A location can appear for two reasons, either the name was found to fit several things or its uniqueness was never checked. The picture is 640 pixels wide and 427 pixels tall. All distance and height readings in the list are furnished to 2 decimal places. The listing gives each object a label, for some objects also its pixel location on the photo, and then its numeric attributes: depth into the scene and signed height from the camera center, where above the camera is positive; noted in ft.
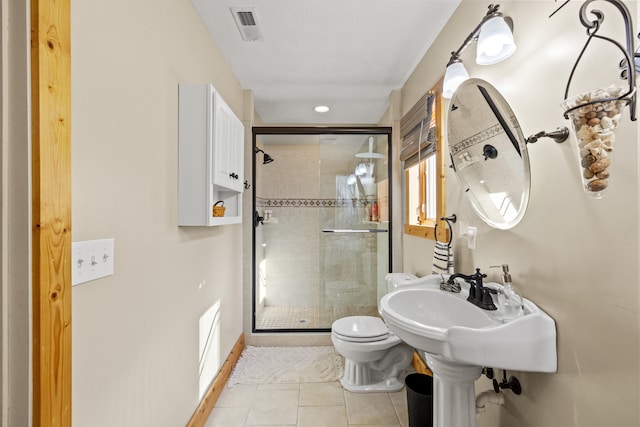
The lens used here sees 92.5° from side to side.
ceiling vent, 5.92 +3.88
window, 6.61 +1.22
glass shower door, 10.27 -0.38
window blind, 6.96 +2.04
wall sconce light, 4.02 +2.33
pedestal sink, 3.51 -1.59
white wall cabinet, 5.21 +1.01
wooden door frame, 2.32 +0.00
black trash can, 5.43 -3.48
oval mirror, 4.08 +0.88
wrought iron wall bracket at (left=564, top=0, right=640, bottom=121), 2.47 +1.34
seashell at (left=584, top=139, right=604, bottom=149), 2.62 +0.59
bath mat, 7.75 -4.24
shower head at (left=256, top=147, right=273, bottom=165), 10.79 +1.90
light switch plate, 2.92 -0.50
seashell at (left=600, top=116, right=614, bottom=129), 2.58 +0.76
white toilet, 7.21 -3.52
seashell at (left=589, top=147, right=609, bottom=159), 2.63 +0.51
